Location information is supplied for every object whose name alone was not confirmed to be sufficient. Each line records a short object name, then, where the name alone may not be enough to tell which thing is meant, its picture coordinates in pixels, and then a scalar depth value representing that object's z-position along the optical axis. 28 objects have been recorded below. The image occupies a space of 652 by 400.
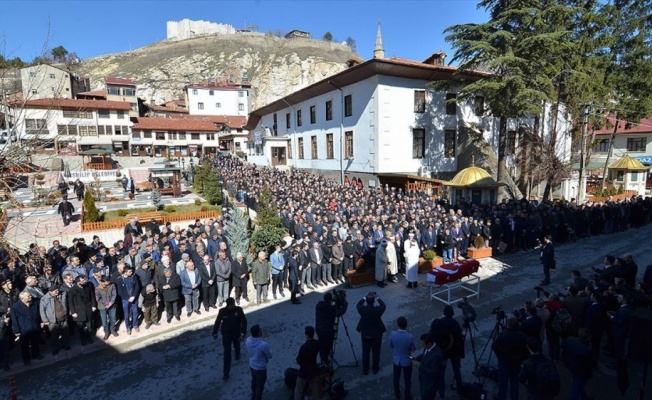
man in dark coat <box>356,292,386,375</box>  6.21
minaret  30.20
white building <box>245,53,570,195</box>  23.16
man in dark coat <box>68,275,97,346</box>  7.54
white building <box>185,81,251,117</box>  70.94
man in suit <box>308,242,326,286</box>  10.77
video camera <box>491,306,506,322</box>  6.38
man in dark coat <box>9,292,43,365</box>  6.91
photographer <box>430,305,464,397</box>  5.36
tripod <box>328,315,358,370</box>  6.72
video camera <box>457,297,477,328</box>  6.42
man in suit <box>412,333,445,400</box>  5.12
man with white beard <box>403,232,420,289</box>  10.85
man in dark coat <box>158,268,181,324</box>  8.62
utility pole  21.05
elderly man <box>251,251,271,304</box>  9.67
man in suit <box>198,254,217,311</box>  9.23
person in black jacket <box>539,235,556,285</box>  10.73
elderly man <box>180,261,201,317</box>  8.94
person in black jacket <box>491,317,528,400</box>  5.46
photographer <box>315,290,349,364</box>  6.48
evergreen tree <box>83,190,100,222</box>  17.48
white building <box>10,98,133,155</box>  45.00
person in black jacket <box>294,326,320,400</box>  5.35
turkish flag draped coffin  8.96
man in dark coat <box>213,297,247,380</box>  6.44
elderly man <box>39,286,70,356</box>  7.25
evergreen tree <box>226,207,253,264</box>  11.74
